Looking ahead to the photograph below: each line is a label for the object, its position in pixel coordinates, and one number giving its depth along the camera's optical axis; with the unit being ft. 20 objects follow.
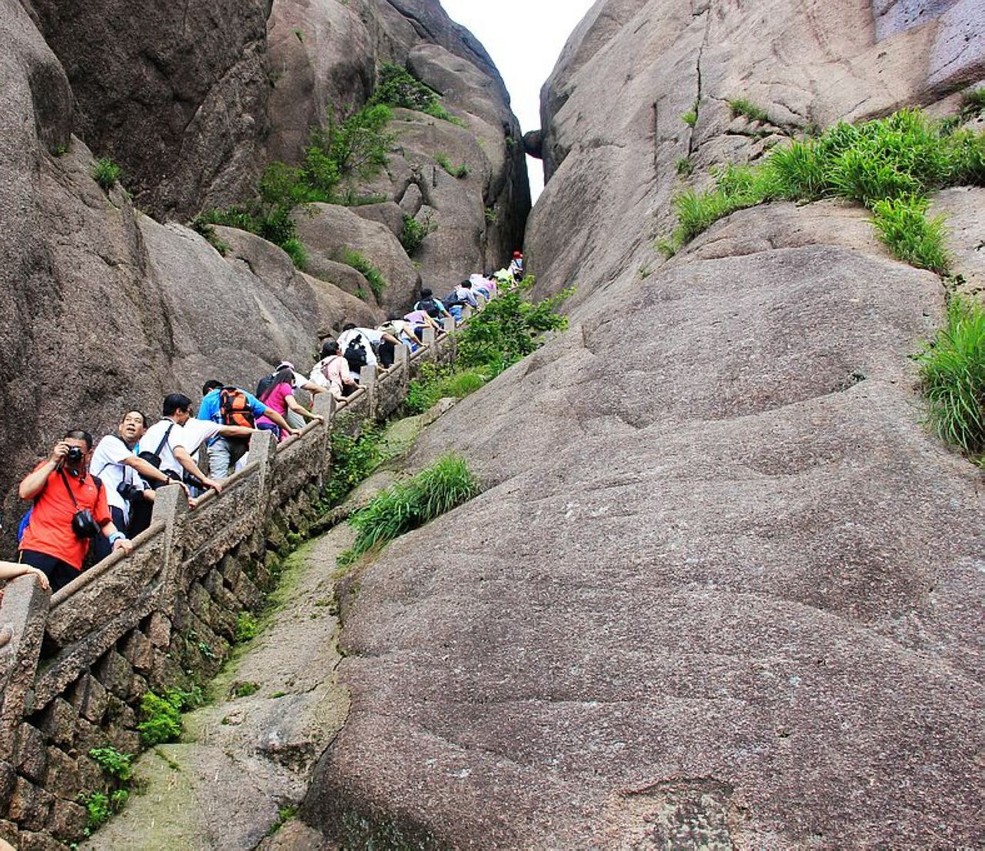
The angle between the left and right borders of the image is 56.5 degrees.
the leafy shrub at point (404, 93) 123.13
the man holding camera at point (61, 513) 22.43
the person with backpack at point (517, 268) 90.41
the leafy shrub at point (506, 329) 57.52
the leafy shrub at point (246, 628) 30.68
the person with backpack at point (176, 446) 29.30
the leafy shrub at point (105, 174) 49.75
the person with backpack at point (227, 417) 33.94
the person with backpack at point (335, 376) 48.34
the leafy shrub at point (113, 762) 22.41
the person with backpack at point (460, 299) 76.58
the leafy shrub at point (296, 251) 78.38
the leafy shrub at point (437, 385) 53.11
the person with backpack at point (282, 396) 40.47
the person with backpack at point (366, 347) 52.42
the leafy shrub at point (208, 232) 67.05
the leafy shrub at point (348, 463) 43.01
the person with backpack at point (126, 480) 26.66
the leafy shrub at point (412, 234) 100.43
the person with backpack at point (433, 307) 70.85
